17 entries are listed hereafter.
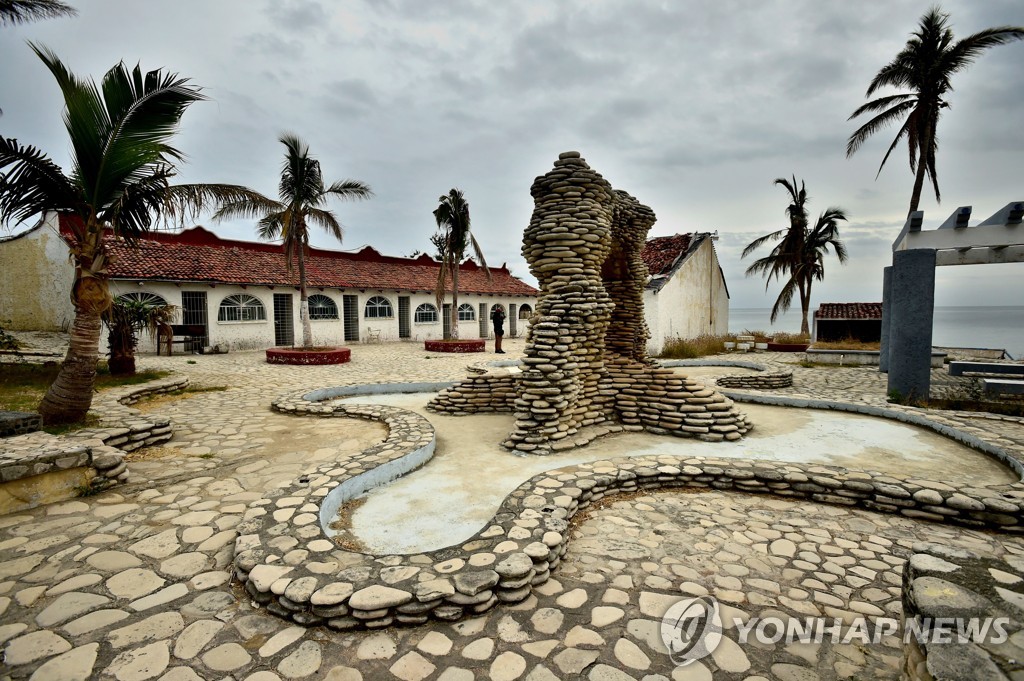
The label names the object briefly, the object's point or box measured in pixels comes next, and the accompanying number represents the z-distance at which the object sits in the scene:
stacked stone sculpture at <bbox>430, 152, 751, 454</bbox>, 6.48
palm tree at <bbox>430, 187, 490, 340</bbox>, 19.69
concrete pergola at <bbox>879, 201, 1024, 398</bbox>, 8.90
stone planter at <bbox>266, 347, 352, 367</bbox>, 15.31
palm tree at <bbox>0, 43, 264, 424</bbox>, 5.80
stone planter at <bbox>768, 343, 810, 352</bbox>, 21.92
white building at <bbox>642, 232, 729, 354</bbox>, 20.14
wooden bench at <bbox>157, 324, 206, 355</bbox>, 16.71
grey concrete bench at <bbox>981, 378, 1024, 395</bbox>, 8.81
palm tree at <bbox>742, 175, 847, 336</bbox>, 24.34
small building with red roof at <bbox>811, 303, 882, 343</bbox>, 22.88
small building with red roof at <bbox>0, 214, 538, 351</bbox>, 17.48
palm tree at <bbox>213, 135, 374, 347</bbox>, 15.34
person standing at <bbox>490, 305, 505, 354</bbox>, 19.41
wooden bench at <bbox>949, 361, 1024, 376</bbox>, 10.50
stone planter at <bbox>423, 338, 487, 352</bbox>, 20.06
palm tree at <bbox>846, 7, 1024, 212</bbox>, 14.70
